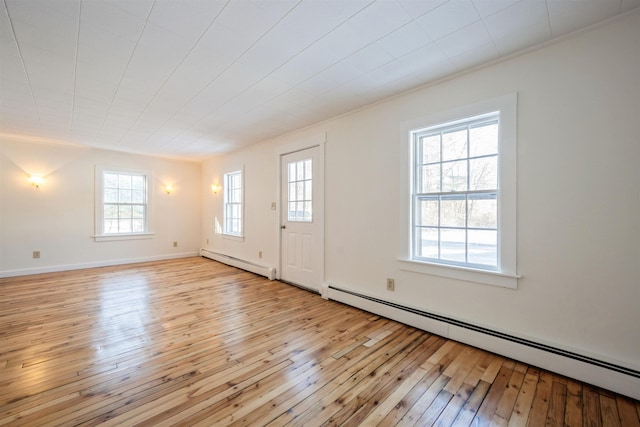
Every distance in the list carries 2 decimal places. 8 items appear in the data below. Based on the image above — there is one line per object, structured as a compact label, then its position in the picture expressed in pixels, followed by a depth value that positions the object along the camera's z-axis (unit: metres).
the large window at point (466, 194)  2.29
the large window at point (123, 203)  5.74
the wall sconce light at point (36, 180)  4.91
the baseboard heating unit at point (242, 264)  4.75
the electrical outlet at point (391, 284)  3.04
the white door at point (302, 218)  3.92
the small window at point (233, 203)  5.77
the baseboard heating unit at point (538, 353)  1.80
